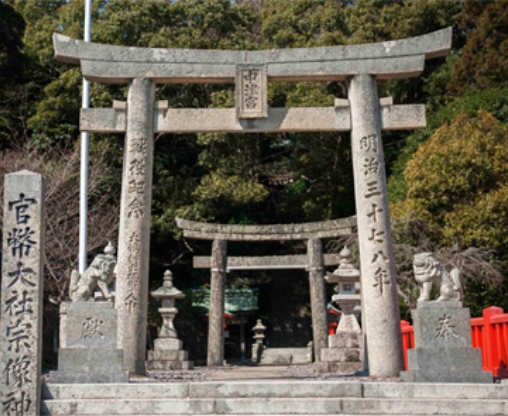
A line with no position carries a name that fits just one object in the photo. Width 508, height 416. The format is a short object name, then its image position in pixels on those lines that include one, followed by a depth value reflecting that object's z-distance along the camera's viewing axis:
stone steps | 8.75
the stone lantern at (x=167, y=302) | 20.72
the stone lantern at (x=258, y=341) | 29.53
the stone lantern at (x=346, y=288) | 18.25
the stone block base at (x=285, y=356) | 28.90
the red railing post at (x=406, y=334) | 17.31
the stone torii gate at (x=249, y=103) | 12.88
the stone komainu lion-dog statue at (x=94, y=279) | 10.71
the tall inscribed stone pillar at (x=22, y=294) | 8.34
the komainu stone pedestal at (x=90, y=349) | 10.01
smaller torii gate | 21.91
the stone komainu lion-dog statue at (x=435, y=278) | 10.42
